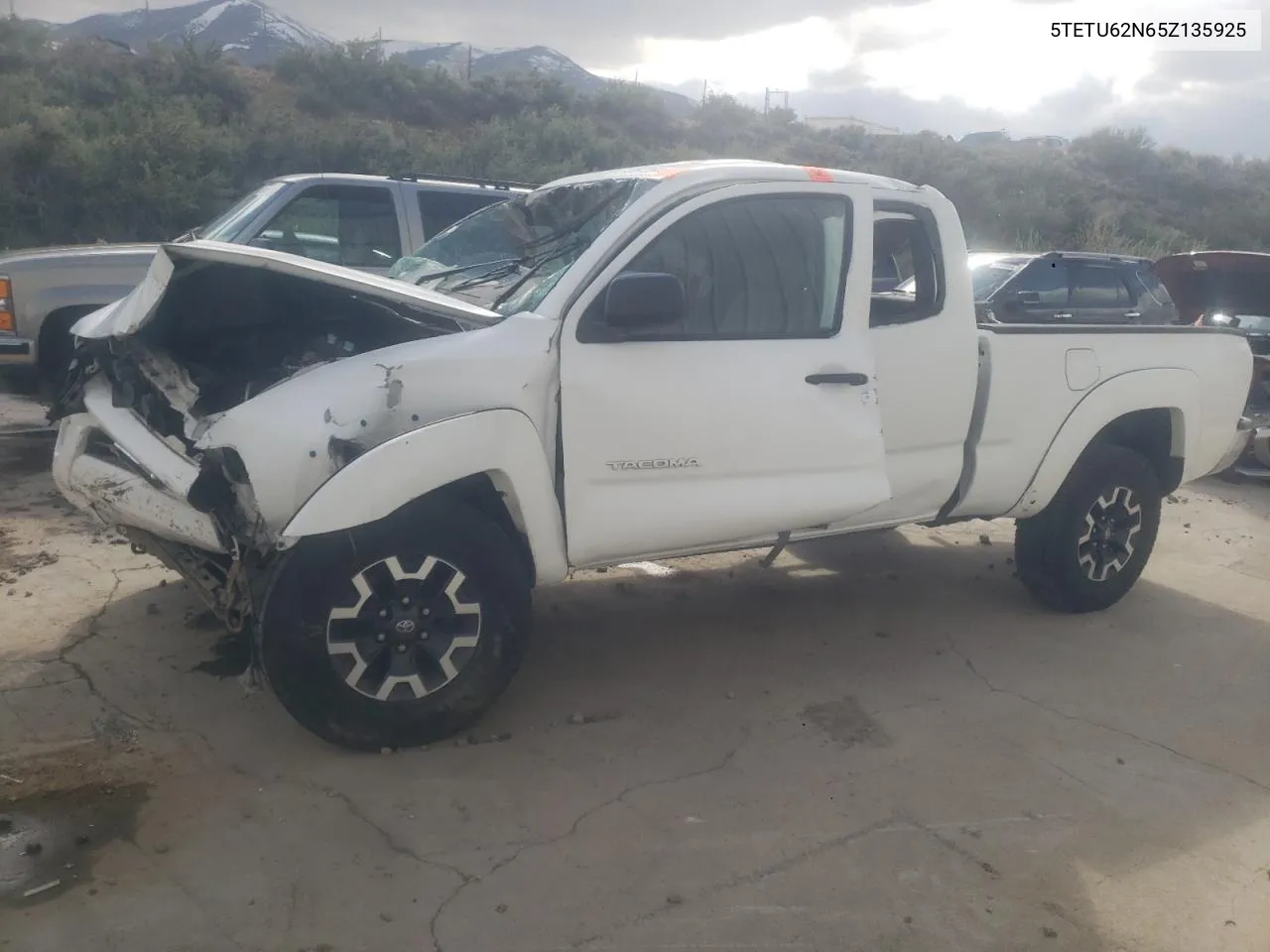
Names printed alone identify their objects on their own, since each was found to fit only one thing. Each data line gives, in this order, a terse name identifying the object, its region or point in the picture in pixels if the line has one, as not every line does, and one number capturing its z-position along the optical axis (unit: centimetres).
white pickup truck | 370
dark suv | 1122
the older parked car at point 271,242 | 727
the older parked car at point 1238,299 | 927
